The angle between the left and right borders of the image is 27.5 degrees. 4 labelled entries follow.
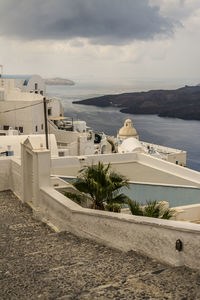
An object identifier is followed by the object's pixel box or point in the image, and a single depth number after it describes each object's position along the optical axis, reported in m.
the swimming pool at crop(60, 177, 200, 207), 13.22
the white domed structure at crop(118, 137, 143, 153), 38.16
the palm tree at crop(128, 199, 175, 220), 7.83
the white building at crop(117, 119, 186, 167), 55.66
